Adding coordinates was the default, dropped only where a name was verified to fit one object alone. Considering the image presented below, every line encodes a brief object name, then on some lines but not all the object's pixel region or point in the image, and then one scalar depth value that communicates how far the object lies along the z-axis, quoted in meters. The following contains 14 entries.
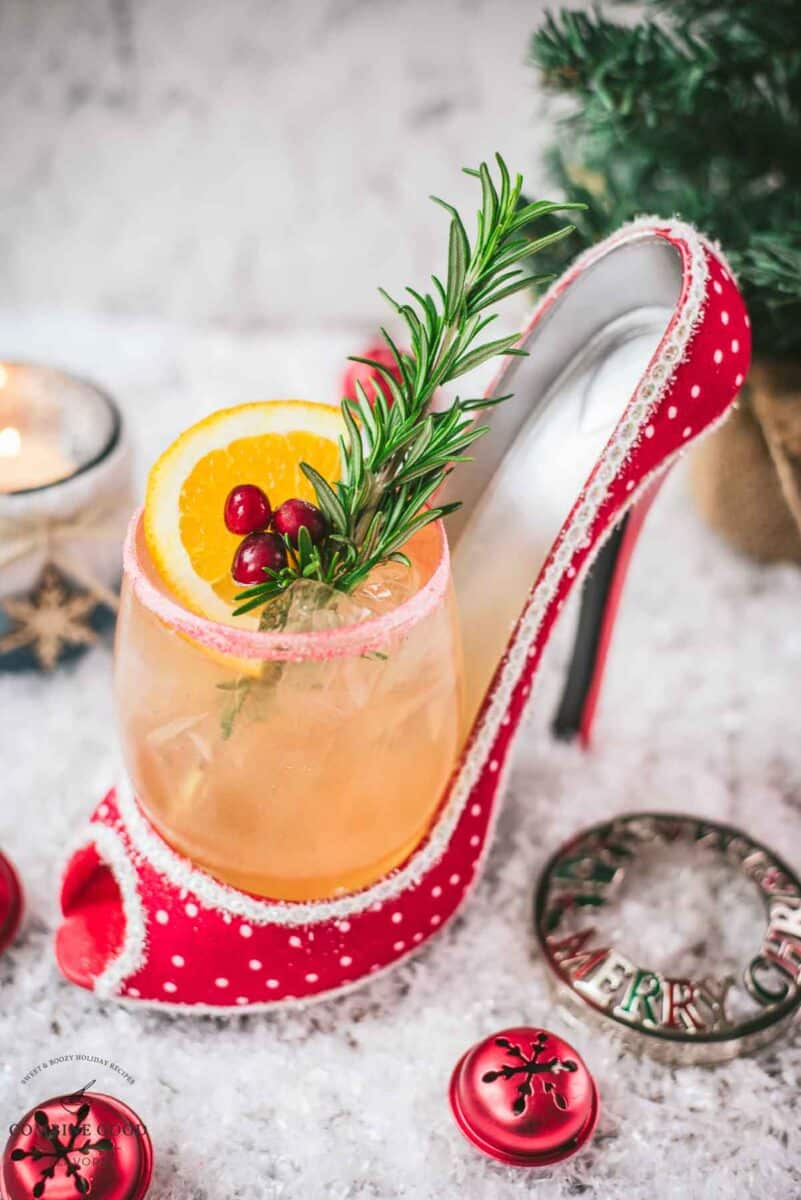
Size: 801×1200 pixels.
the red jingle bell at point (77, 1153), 0.49
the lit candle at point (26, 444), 0.80
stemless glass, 0.50
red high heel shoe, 0.58
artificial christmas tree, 0.74
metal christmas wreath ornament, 0.60
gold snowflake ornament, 0.80
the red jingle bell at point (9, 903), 0.64
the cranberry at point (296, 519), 0.50
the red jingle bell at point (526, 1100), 0.54
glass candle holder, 0.77
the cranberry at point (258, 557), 0.49
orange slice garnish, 0.51
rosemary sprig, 0.51
